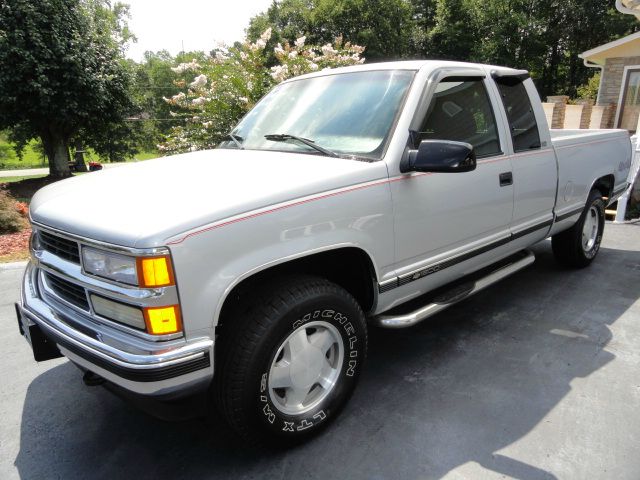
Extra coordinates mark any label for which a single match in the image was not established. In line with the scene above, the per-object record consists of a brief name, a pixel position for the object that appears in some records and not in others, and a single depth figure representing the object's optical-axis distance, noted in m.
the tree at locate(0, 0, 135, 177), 10.70
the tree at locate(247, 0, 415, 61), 38.91
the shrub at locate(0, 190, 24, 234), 7.21
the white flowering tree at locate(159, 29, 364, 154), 7.89
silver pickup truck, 1.94
